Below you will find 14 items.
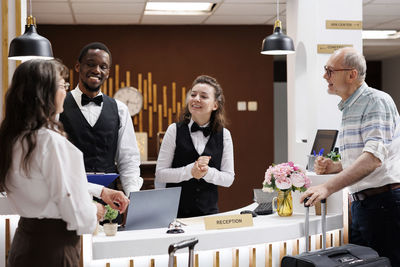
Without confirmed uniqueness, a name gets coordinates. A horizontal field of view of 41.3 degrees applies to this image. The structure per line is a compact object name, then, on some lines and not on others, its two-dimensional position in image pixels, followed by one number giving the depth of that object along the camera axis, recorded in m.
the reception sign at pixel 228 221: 2.55
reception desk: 2.34
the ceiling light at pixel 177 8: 7.31
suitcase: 2.39
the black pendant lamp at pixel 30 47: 3.97
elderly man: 2.60
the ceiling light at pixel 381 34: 9.41
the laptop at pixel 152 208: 2.40
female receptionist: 3.27
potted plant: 2.38
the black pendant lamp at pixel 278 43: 4.98
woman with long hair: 1.81
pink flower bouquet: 2.90
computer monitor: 3.50
